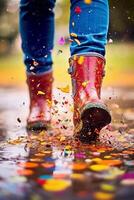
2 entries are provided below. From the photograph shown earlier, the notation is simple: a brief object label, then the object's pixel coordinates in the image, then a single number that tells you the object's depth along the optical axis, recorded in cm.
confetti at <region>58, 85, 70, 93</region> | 294
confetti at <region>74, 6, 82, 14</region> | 287
